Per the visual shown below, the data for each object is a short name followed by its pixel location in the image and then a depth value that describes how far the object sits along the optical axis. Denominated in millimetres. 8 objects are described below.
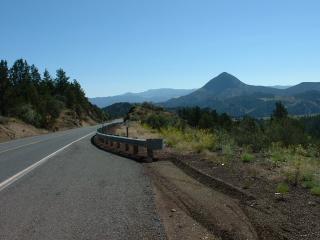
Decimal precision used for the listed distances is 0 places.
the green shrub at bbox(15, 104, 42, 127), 47848
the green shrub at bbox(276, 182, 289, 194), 6752
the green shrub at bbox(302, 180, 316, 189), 6951
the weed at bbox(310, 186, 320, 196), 6452
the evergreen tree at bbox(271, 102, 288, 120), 73643
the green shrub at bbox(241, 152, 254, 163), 10208
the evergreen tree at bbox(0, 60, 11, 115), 47354
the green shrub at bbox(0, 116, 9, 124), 39541
